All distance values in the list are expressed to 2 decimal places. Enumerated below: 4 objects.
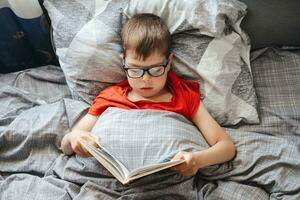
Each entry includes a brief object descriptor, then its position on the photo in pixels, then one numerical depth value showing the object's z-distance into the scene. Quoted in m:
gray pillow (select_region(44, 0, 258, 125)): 1.28
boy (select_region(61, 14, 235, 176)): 1.15
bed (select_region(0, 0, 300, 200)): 1.13
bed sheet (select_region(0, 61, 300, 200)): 1.10
